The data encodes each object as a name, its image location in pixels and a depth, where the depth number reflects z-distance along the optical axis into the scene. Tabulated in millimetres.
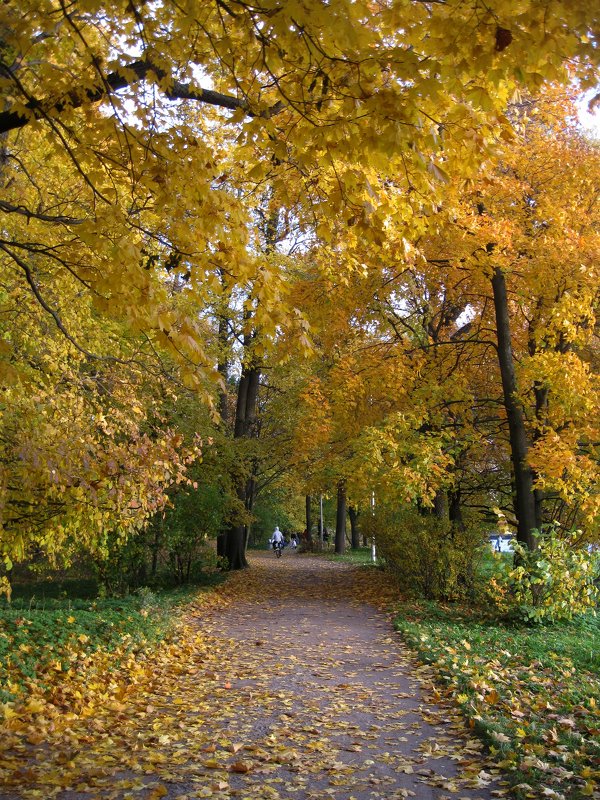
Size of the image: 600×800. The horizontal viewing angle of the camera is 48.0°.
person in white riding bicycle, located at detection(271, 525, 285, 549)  31938
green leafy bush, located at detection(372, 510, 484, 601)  11711
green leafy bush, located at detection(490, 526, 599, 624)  8797
